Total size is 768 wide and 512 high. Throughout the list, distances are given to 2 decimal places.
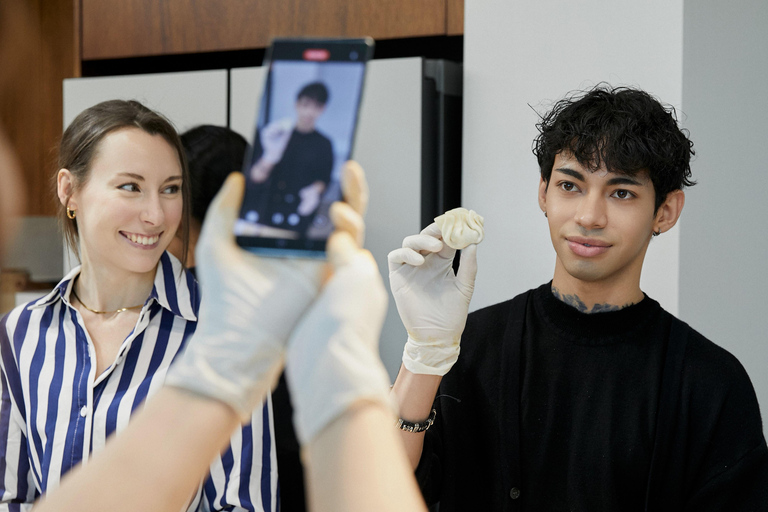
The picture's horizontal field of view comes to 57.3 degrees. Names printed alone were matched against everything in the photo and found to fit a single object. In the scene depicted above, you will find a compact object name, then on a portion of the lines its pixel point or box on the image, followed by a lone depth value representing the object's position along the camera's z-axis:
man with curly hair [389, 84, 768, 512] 1.17
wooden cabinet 1.98
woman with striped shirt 1.23
